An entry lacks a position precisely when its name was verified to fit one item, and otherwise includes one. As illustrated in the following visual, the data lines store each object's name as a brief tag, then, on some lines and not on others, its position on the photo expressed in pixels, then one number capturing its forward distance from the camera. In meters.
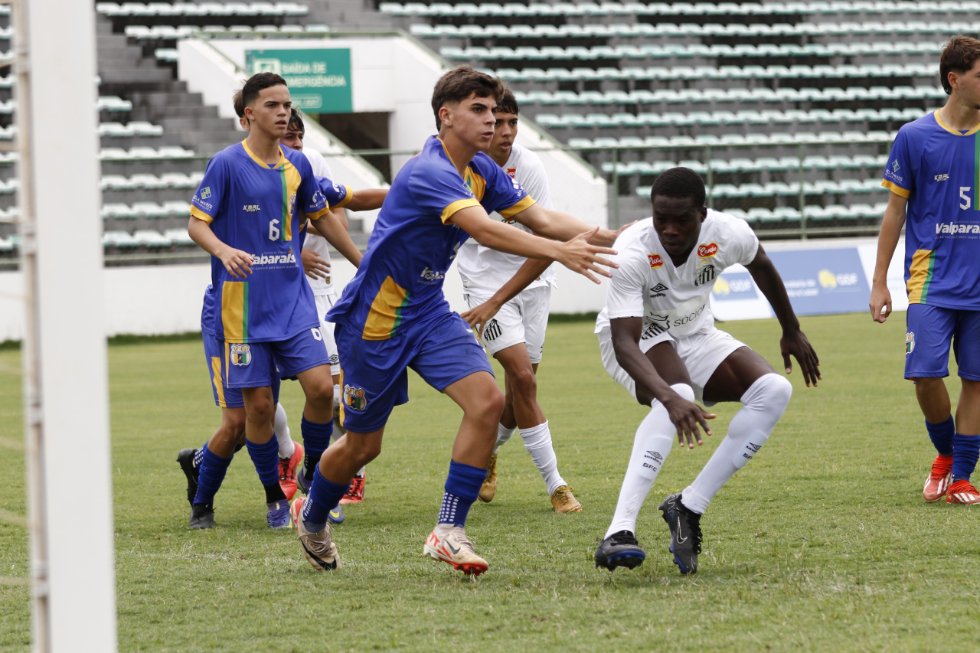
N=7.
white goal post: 5.62
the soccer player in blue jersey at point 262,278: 12.70
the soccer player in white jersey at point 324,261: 13.49
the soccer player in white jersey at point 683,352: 9.89
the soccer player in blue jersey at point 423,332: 10.08
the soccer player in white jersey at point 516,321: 13.70
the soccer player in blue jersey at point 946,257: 12.81
